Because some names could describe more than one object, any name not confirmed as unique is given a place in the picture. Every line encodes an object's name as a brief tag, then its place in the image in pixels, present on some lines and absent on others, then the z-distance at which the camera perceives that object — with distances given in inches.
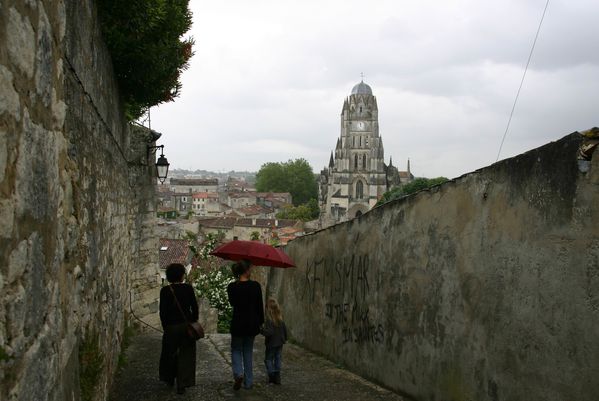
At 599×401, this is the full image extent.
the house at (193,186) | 6545.3
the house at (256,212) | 3961.6
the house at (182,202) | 5315.9
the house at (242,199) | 5248.0
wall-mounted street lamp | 439.8
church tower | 3897.6
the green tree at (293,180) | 5078.7
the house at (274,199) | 4692.7
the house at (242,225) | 2898.6
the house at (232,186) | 6471.5
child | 259.1
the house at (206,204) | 4884.4
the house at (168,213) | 3862.2
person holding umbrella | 236.1
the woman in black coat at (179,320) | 226.2
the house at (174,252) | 1263.5
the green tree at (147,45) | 241.1
